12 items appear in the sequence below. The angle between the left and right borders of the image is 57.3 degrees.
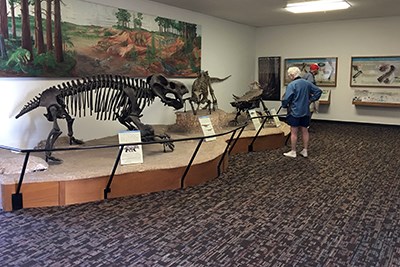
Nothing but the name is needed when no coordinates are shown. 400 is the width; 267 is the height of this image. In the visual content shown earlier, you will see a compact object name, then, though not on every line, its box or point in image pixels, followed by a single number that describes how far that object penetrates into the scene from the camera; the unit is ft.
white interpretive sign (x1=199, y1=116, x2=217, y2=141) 17.07
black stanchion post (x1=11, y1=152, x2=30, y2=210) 11.37
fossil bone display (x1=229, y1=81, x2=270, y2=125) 23.30
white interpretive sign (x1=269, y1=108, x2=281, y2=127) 23.68
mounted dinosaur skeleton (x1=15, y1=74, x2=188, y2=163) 14.23
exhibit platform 11.75
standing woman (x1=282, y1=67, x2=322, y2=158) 18.19
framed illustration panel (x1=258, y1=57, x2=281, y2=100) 35.94
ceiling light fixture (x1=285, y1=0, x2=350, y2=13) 22.82
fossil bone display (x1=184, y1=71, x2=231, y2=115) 22.13
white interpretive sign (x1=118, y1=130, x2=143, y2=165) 13.53
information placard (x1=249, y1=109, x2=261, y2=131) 21.42
